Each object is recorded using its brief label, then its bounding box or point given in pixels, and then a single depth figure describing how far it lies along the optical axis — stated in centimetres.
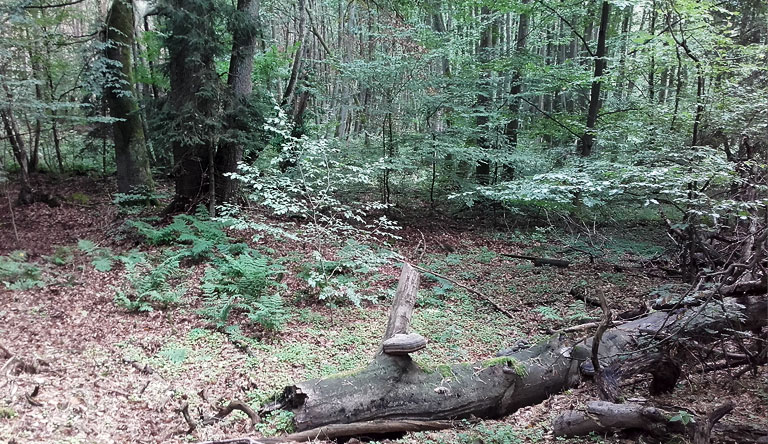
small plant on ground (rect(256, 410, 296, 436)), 361
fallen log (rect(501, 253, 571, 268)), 883
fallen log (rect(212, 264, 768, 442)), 379
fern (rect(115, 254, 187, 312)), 622
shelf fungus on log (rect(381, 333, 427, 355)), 404
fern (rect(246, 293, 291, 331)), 578
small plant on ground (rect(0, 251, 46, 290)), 665
